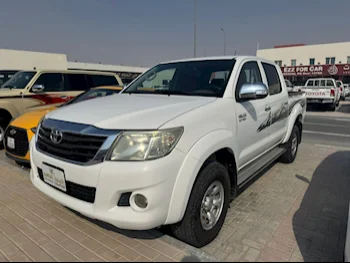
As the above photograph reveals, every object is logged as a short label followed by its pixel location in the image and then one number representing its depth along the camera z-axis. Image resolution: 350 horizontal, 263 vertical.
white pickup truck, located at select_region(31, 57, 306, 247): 2.12
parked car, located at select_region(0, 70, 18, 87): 10.30
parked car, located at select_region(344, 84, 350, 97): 29.30
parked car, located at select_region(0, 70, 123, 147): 6.49
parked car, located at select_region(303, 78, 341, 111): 15.84
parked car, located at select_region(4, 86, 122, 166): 4.49
